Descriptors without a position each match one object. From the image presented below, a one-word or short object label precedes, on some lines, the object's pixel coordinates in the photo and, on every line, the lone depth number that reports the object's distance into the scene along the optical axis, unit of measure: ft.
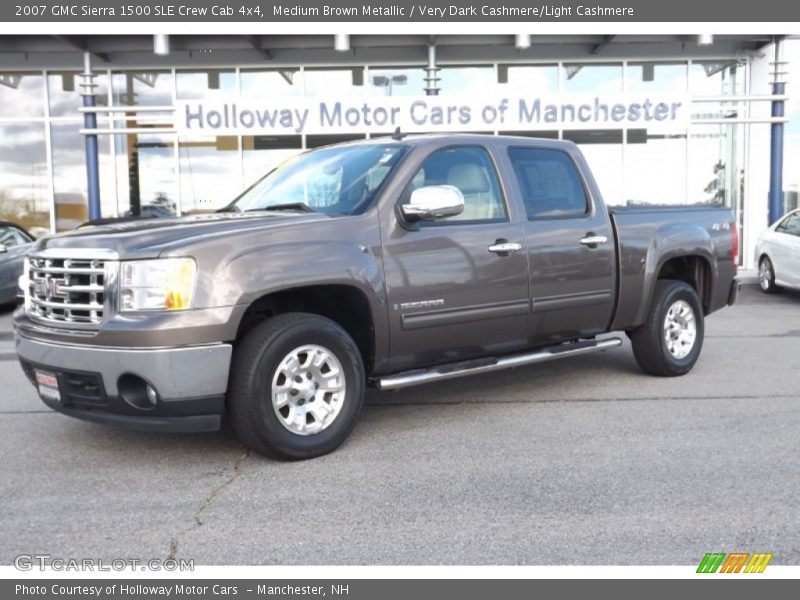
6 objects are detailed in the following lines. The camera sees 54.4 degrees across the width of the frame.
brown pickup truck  13.62
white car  39.17
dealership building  54.65
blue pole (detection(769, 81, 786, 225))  48.96
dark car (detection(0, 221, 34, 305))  39.40
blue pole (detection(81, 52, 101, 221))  47.91
